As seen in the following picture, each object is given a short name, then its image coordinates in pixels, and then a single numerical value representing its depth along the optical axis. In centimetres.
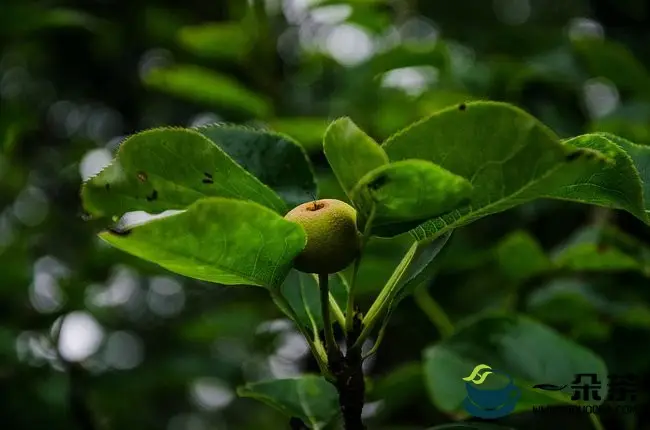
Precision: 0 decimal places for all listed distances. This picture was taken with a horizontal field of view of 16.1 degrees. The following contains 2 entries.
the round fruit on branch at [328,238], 87
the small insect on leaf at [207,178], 88
